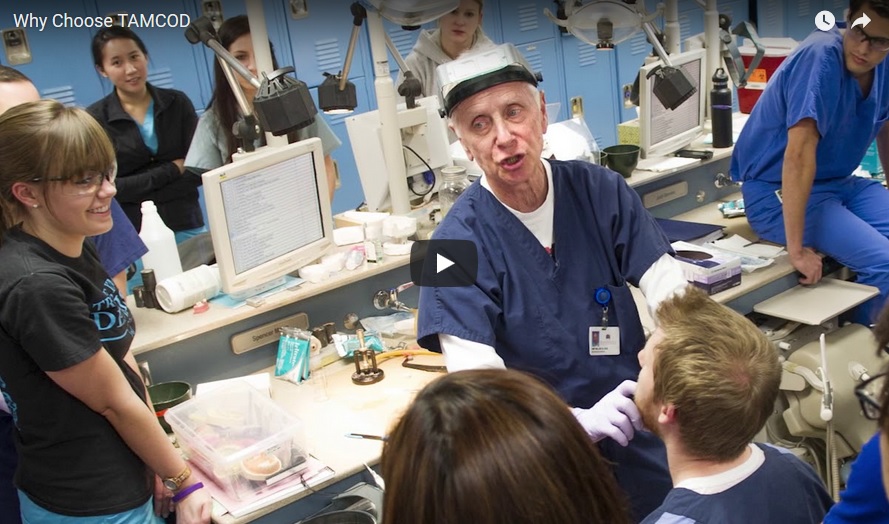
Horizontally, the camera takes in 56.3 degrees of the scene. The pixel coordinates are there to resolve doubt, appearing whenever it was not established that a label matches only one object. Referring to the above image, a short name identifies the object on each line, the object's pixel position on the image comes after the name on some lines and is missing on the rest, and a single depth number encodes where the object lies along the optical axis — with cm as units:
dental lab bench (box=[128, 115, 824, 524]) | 186
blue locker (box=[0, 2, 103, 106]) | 357
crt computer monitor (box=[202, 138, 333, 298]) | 218
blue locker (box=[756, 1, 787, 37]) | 613
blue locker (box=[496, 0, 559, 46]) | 487
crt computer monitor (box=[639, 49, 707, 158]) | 322
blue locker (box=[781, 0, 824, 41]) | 629
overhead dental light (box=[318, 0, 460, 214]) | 263
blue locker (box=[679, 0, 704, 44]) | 571
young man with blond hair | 138
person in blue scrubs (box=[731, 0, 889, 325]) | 269
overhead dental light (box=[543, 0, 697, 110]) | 290
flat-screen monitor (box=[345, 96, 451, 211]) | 282
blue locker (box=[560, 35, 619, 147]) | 524
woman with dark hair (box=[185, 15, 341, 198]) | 304
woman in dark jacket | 332
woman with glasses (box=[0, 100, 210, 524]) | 151
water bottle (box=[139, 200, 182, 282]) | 239
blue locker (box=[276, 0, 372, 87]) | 421
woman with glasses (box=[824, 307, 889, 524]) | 97
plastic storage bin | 178
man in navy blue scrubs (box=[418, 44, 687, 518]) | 169
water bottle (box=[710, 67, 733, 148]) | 344
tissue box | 258
